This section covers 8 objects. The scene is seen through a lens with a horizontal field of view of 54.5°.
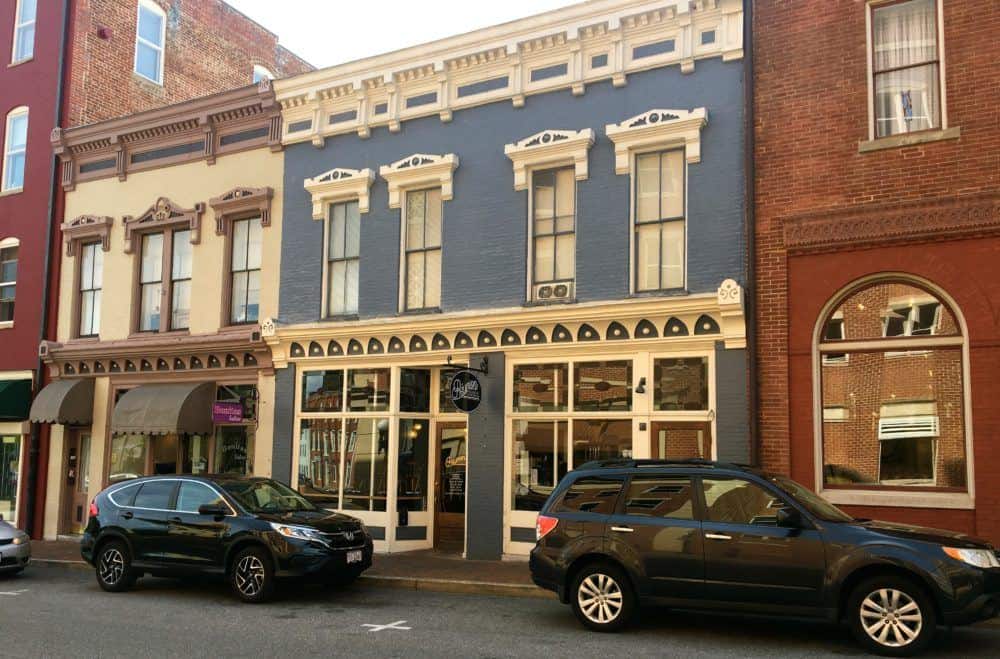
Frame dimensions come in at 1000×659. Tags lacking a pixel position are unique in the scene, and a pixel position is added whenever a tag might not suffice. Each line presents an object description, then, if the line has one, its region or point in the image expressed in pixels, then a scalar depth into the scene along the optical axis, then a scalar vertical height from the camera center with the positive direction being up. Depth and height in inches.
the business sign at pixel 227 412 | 697.0 +13.0
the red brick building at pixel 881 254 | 485.7 +98.5
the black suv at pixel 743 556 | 340.5 -43.3
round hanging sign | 603.9 +26.9
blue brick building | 560.4 +107.6
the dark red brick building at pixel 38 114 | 839.7 +281.3
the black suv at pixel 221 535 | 475.8 -53.5
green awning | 829.8 +21.1
